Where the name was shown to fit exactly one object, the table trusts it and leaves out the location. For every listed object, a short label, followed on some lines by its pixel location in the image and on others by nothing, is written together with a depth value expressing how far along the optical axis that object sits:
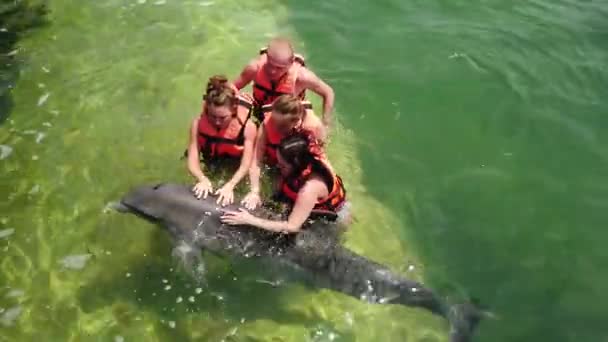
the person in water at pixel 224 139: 6.38
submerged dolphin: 6.33
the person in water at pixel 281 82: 7.48
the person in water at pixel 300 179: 5.88
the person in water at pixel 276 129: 6.09
